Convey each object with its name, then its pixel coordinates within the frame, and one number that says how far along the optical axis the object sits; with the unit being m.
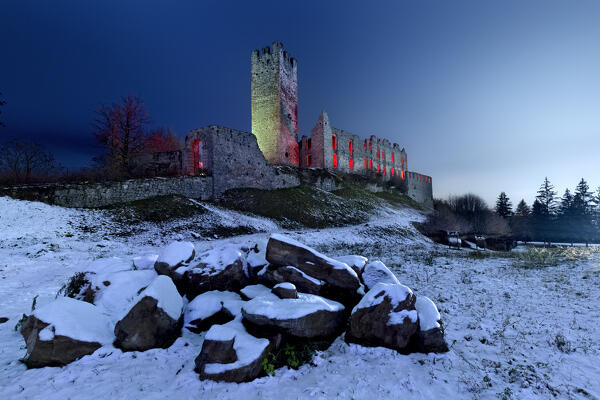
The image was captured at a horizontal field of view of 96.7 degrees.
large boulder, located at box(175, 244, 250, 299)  7.07
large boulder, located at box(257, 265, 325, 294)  6.54
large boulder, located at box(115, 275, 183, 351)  5.38
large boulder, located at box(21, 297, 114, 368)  4.82
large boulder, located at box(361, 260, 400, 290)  7.14
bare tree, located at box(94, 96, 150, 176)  28.73
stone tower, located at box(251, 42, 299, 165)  40.81
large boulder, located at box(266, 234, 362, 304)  6.68
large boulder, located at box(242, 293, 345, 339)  5.31
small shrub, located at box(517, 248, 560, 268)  12.77
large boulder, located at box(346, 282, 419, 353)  5.46
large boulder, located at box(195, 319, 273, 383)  4.55
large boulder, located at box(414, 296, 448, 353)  5.38
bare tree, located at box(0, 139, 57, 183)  21.27
